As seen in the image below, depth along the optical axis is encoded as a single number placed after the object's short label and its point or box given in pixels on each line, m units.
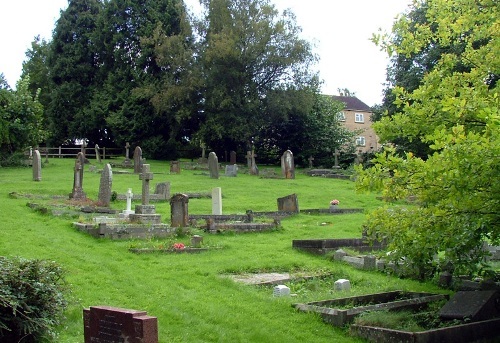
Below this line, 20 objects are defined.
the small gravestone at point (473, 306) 11.19
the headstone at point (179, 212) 19.53
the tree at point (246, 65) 48.94
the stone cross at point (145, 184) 21.89
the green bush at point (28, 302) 8.95
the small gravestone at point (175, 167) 40.99
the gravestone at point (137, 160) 40.72
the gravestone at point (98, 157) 46.98
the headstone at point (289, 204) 24.98
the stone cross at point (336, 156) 49.76
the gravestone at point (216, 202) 23.02
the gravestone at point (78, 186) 25.69
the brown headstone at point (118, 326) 7.92
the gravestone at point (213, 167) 38.12
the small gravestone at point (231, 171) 40.59
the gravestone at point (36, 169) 32.66
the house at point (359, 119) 80.31
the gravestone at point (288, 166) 41.03
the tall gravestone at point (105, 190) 23.89
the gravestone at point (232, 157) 49.34
